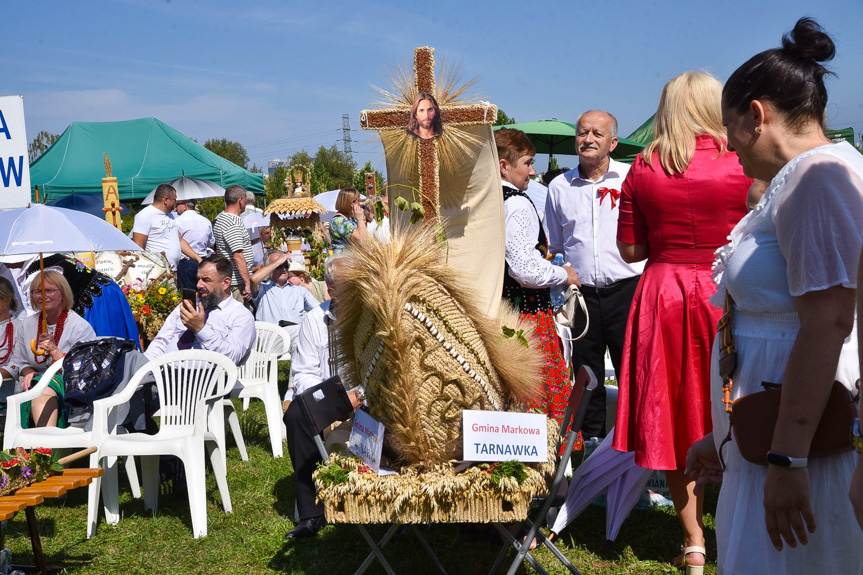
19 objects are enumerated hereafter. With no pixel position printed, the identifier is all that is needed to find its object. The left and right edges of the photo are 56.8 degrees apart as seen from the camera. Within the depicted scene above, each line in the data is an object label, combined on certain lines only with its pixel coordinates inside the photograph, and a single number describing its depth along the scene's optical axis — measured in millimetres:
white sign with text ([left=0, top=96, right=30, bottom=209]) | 5078
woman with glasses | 5793
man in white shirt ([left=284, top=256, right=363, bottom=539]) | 4535
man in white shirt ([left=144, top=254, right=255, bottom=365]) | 5828
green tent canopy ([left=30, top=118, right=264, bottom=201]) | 17328
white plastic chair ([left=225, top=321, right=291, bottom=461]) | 6523
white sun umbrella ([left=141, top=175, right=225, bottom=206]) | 15633
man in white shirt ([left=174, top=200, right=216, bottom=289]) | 10384
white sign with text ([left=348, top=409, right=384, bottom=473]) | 2783
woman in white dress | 1578
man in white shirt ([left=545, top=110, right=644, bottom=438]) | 4816
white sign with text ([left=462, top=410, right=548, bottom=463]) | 2730
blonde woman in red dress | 3256
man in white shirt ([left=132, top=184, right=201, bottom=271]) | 9977
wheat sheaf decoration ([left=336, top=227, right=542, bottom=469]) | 2625
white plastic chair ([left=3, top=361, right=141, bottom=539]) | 4766
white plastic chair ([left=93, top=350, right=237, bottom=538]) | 4738
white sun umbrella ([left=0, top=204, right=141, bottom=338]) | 5613
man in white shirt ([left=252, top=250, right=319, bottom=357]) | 8641
